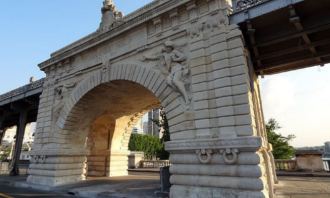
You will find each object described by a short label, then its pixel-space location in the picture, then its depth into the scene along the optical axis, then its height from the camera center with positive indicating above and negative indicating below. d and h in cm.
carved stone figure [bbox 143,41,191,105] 1112 +425
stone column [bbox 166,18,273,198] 883 +105
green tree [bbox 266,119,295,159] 3322 +220
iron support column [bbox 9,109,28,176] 2198 +201
